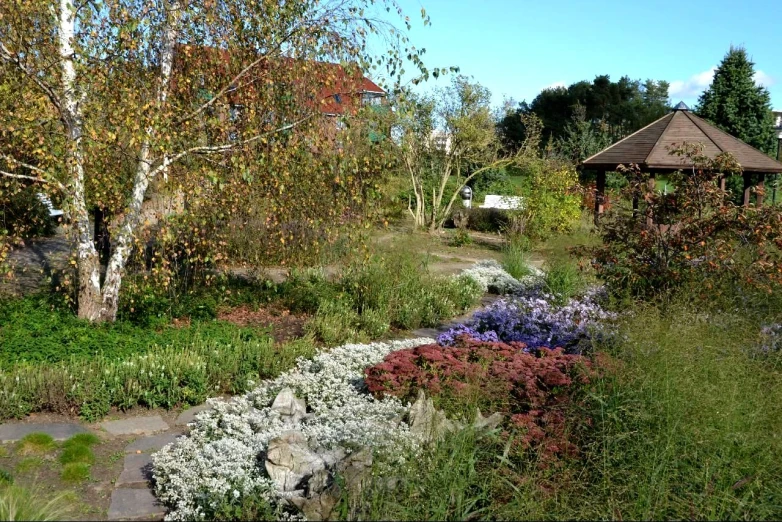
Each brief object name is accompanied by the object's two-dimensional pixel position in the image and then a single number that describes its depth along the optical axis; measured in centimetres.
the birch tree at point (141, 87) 565
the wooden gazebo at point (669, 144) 1355
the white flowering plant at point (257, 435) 342
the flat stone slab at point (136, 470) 383
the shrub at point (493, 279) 947
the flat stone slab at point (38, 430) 434
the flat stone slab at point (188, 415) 475
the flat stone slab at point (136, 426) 455
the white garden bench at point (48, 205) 1170
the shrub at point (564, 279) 838
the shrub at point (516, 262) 1040
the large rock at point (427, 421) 359
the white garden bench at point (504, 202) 1665
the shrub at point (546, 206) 1517
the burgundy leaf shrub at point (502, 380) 372
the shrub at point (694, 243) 624
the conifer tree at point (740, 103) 2216
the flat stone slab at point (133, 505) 346
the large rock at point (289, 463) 344
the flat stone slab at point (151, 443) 428
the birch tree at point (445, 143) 1766
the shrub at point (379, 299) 694
